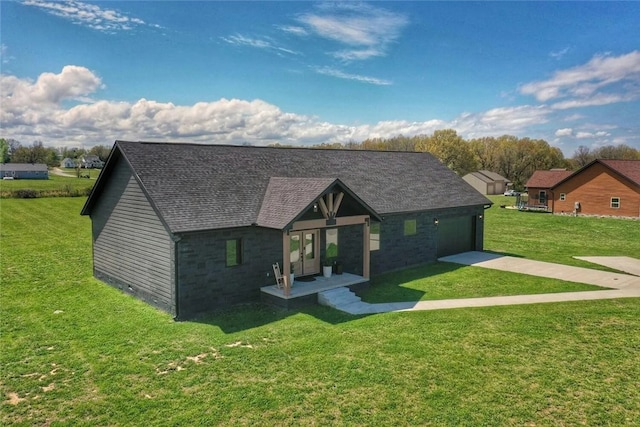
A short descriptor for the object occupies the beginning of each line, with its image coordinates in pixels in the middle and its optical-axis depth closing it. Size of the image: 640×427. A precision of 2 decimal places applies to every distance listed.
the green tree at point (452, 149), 79.38
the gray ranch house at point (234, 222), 13.53
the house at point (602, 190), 38.25
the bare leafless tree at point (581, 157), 91.56
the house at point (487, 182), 70.62
